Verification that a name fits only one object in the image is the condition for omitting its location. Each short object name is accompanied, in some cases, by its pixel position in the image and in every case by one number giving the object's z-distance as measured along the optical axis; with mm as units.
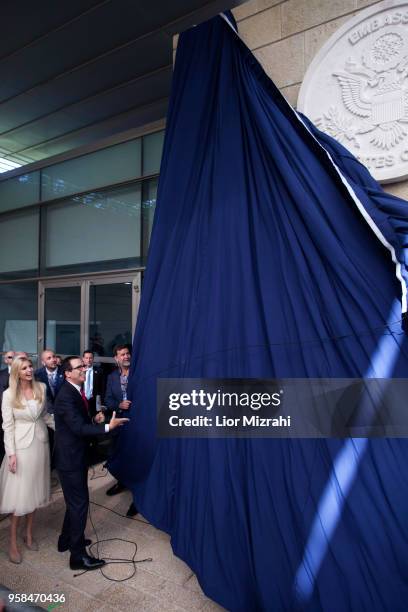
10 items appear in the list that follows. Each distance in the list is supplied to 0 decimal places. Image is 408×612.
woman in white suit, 2635
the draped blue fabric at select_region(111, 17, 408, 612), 1922
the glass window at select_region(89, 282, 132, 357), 5070
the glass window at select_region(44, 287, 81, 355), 5609
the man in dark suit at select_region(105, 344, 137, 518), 3754
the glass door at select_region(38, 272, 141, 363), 5078
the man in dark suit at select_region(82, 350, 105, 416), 4387
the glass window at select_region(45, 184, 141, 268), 5219
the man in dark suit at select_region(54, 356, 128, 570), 2492
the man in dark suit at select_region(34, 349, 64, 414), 4070
